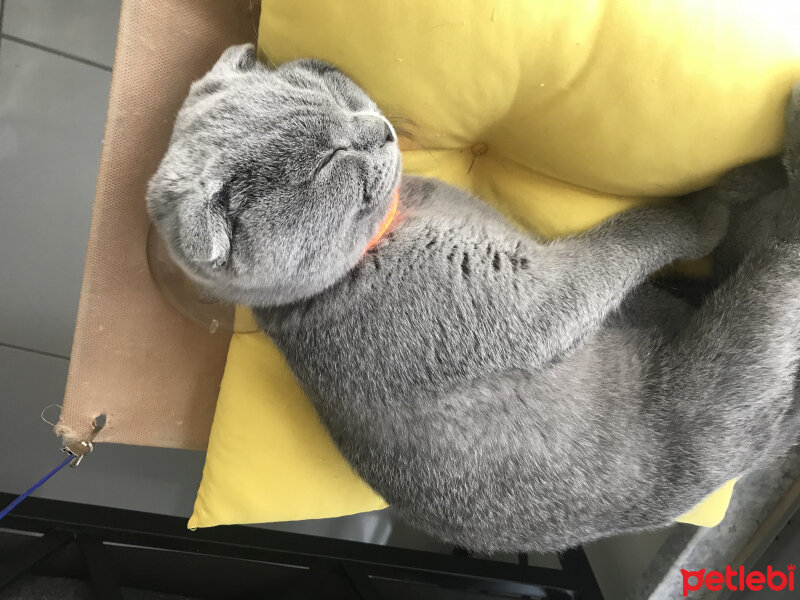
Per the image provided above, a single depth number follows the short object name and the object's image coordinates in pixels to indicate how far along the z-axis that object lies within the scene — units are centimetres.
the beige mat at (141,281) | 39
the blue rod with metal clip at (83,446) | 45
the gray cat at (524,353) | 36
